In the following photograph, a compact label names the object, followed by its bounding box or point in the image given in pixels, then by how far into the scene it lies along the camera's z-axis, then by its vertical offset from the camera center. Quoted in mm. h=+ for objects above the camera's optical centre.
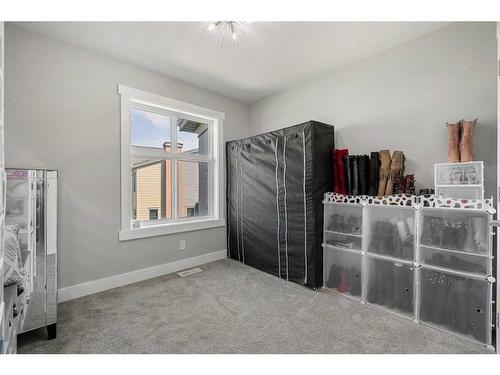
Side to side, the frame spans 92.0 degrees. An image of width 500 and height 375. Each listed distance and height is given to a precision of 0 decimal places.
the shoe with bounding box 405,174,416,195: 2062 +33
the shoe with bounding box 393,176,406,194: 2086 +24
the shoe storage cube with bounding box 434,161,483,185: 1737 +110
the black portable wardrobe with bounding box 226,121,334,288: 2516 -129
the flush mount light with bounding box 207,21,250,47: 2038 +1392
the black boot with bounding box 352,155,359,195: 2340 +120
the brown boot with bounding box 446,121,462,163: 1862 +355
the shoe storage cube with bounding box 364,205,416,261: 2002 -374
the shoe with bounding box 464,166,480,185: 1750 +87
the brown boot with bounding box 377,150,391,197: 2195 +164
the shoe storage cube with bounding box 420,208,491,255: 1665 -310
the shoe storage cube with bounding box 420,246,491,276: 1657 -531
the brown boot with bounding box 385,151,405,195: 2148 +168
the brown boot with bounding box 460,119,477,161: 1792 +358
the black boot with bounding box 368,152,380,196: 2281 +130
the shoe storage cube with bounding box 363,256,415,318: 1984 -842
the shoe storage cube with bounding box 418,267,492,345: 1639 -840
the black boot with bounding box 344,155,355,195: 2383 +156
